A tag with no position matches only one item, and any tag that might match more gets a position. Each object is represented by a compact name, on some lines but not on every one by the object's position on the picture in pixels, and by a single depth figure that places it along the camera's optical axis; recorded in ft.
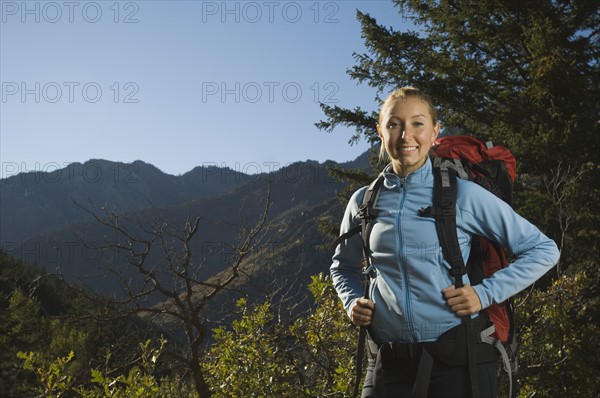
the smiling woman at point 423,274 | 6.32
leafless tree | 16.47
